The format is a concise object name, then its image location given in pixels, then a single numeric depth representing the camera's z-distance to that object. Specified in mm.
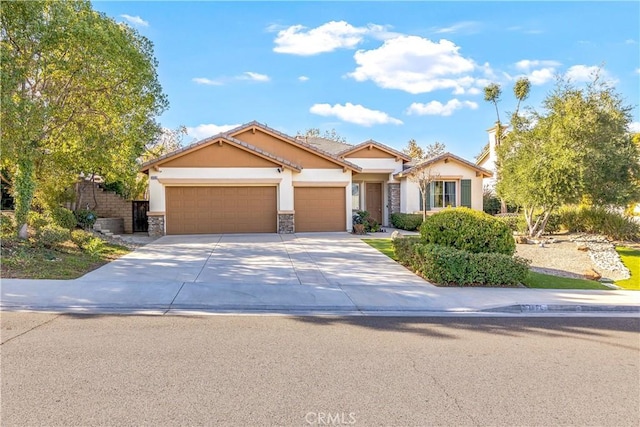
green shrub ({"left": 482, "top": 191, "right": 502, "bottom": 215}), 30373
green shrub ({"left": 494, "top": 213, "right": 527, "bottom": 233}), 20734
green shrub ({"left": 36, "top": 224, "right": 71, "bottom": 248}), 12049
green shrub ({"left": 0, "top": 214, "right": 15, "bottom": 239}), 12459
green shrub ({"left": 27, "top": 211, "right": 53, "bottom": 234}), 13720
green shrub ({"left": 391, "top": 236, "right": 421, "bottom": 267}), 11477
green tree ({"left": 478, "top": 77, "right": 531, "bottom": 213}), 32781
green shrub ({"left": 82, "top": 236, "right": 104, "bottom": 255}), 12188
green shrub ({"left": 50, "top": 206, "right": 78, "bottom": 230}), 15562
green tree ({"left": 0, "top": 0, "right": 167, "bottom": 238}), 10711
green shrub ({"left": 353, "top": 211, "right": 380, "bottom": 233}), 21312
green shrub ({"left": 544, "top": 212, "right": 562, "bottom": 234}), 21359
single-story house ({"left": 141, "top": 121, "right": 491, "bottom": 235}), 18828
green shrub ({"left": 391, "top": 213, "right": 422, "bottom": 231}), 22172
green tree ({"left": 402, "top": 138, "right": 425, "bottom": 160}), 47281
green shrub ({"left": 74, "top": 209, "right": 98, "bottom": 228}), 17359
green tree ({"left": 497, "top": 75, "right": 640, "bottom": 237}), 17266
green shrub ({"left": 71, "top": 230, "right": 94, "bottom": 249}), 12819
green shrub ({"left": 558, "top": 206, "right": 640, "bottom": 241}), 20500
